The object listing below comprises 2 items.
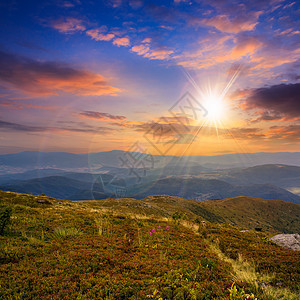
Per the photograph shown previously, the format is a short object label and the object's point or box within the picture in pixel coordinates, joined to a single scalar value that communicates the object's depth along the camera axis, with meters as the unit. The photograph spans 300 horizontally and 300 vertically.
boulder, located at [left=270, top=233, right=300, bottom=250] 12.19
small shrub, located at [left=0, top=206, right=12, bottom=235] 10.41
